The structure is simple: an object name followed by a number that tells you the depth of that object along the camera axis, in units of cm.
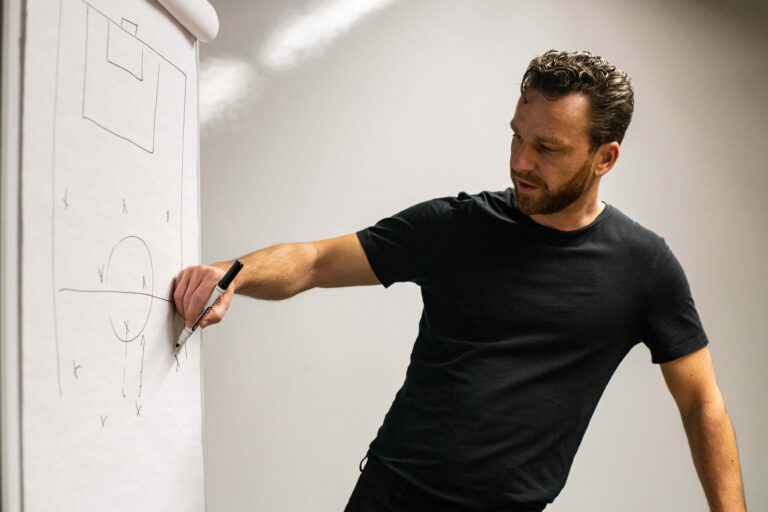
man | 110
